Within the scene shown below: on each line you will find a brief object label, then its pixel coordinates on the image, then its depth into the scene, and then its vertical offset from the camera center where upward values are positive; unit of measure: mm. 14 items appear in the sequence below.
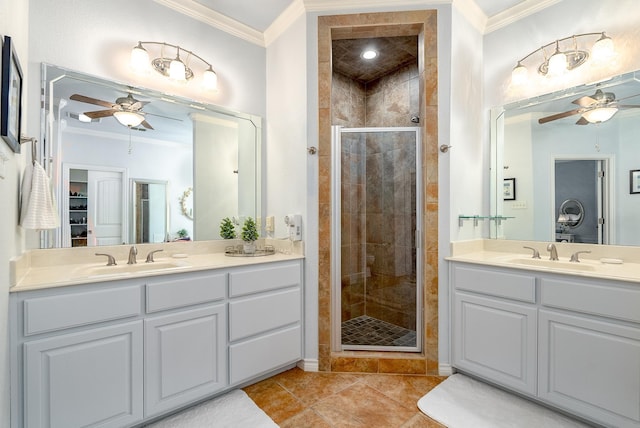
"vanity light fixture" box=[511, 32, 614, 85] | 1925 +1113
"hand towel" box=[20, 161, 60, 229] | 1426 +58
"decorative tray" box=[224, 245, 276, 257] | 2223 -309
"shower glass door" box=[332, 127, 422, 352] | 2330 -236
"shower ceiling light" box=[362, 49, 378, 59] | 2908 +1615
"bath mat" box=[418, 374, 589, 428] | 1619 -1167
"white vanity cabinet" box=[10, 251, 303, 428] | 1292 -690
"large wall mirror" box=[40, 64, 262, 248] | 1788 +369
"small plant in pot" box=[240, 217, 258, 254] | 2320 -177
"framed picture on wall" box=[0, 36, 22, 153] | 1099 +465
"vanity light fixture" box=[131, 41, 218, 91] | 1996 +1084
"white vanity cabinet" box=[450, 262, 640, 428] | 1464 -719
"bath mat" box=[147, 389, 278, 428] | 1625 -1179
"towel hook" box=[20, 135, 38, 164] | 1398 +350
